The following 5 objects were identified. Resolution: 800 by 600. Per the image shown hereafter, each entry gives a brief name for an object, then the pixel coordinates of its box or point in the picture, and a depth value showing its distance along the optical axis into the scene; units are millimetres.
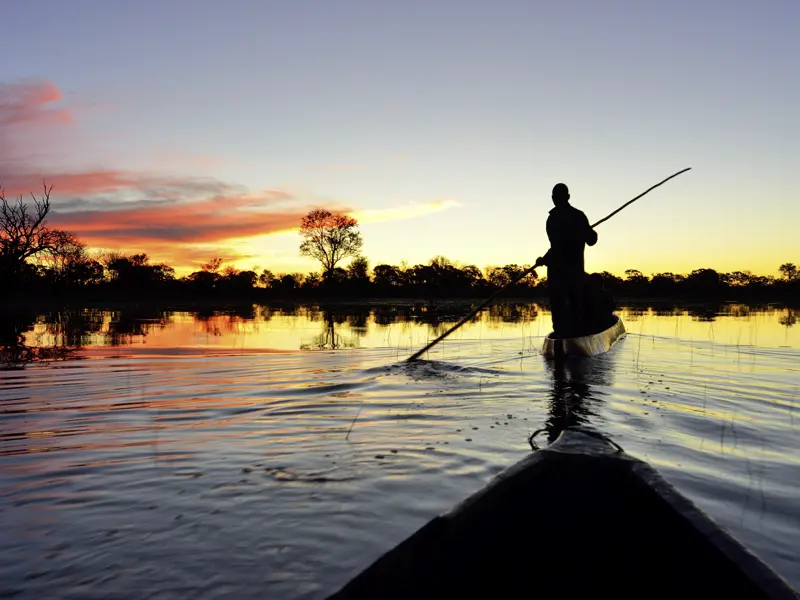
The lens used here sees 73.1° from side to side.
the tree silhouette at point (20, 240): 45688
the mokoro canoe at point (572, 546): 1913
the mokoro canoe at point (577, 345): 11148
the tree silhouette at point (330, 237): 63344
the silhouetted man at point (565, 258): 11758
